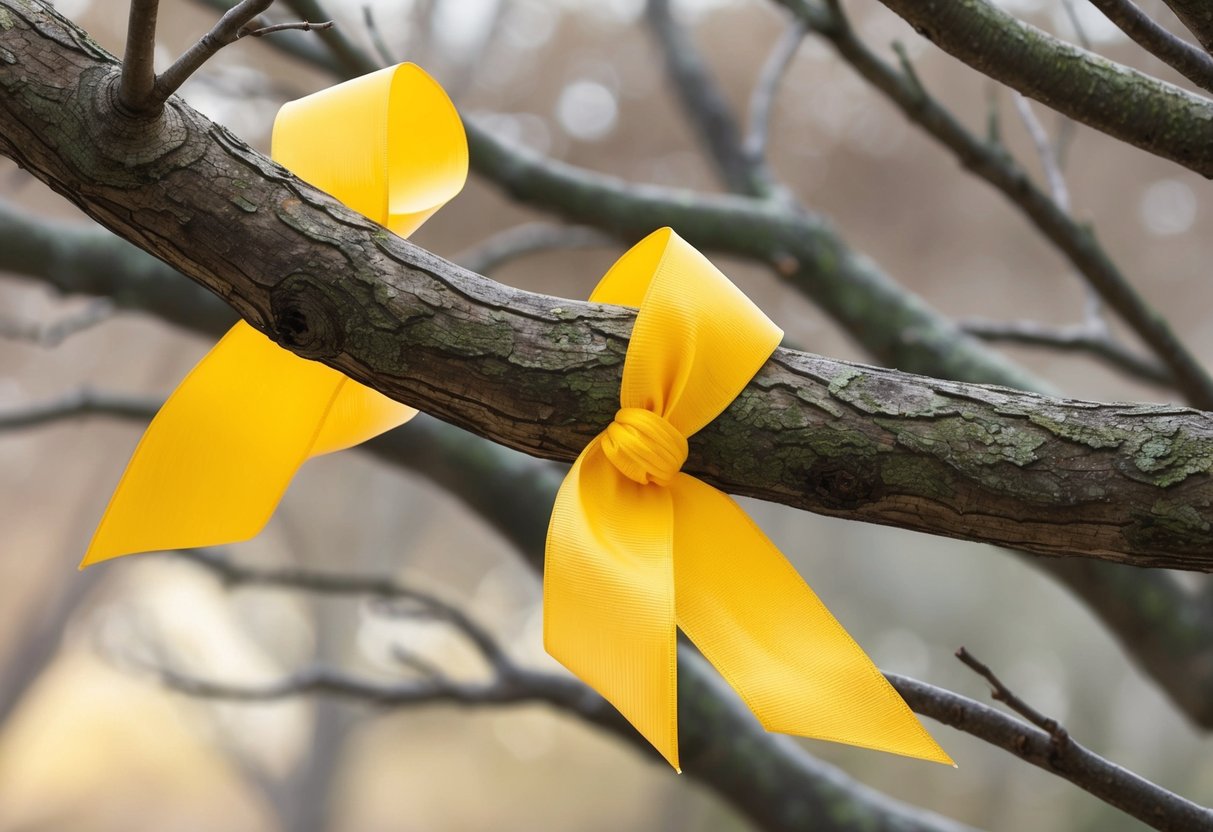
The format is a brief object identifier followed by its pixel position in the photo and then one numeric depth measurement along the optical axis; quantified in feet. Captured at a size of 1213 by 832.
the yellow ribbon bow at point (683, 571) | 4.23
